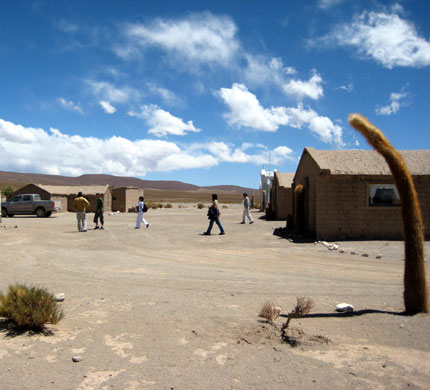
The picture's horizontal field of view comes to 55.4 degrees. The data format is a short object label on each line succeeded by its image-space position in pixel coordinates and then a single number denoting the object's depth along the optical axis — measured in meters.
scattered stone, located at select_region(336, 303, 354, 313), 6.09
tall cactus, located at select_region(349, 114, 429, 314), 5.74
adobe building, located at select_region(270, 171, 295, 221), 27.92
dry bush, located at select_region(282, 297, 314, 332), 5.63
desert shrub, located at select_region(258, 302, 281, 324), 5.62
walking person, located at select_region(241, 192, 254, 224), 23.18
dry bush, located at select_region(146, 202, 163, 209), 51.86
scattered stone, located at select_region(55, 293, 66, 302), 6.57
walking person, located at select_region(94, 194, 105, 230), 20.21
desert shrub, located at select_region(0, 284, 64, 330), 5.09
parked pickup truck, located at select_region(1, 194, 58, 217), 32.25
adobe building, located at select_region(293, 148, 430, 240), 15.80
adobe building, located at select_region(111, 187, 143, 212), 40.72
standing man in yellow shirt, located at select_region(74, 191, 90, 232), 18.88
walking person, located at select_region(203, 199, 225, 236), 18.24
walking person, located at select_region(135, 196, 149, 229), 21.14
